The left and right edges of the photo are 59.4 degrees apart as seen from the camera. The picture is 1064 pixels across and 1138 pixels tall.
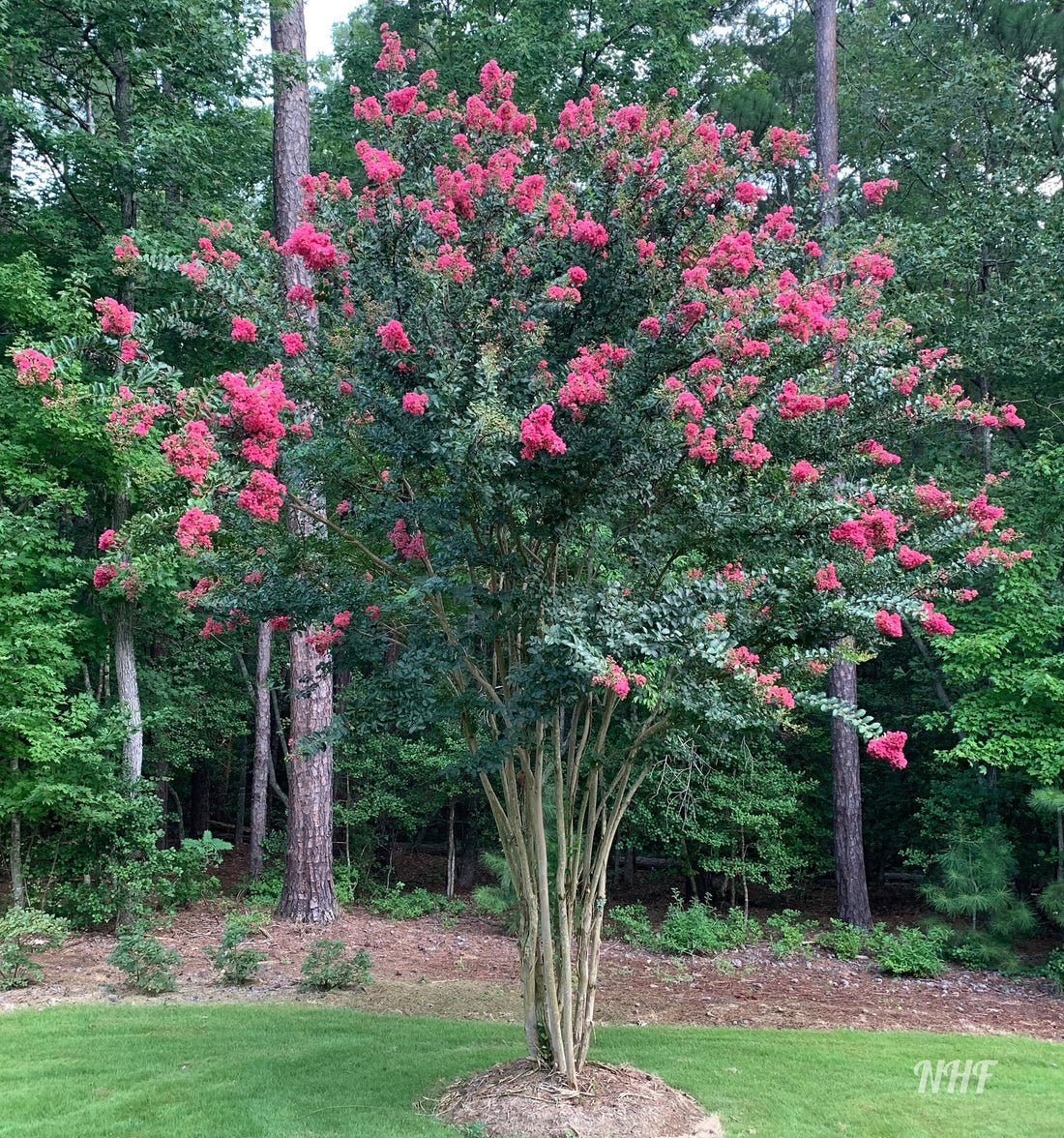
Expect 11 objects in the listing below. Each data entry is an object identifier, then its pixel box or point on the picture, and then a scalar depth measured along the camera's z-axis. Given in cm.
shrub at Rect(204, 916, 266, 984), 674
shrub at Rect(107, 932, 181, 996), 647
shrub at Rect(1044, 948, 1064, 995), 757
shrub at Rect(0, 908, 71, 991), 645
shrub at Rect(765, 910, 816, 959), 863
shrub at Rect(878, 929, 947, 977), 795
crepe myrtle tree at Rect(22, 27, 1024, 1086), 374
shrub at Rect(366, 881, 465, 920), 1011
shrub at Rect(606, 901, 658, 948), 904
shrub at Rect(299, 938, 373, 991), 670
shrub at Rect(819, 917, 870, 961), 856
